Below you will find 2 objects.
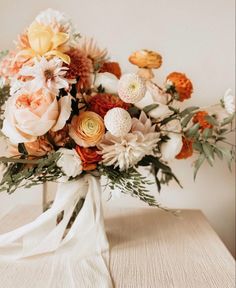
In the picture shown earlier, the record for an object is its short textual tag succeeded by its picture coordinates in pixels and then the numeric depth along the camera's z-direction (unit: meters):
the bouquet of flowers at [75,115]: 0.65
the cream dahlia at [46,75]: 0.64
